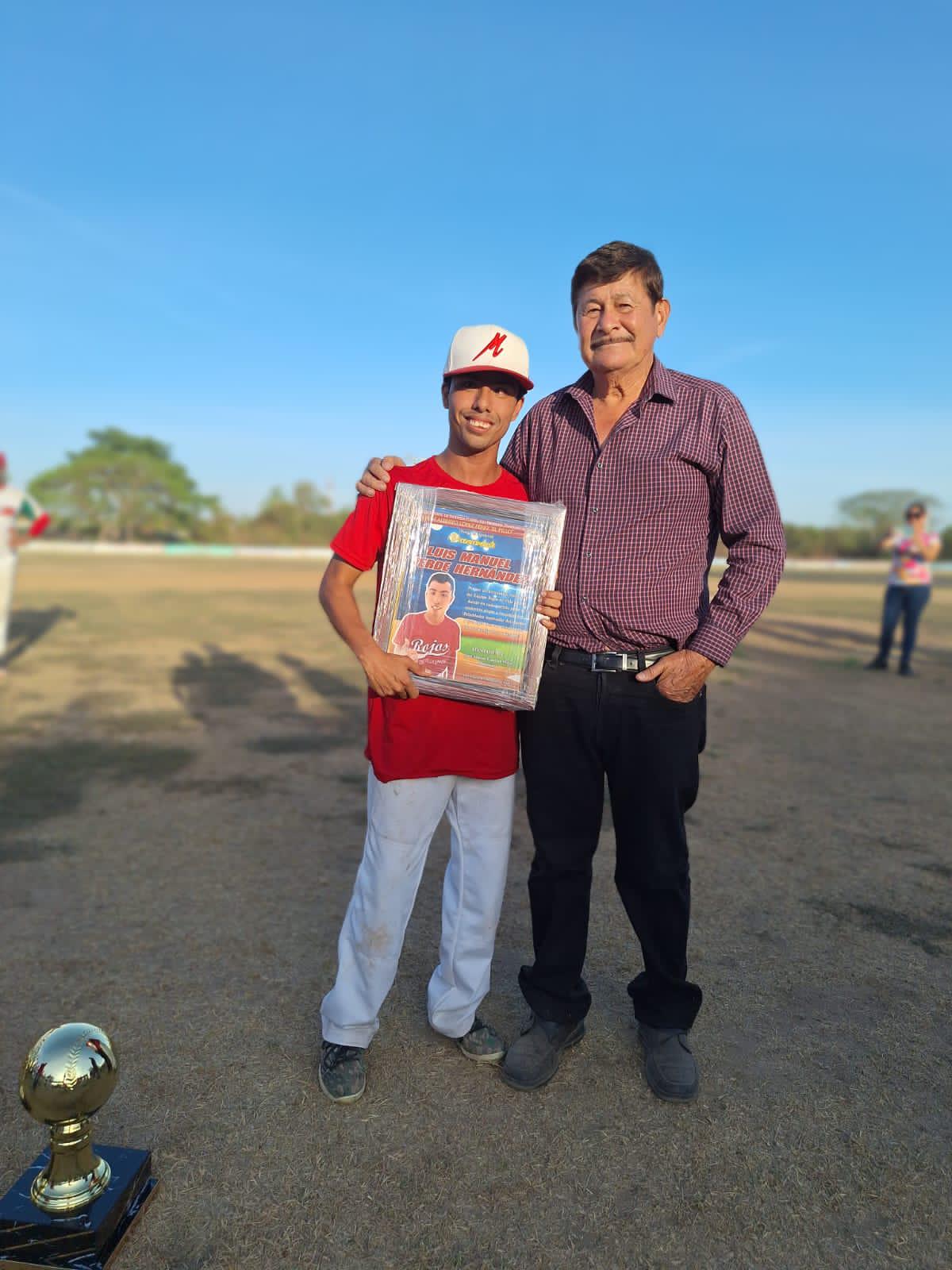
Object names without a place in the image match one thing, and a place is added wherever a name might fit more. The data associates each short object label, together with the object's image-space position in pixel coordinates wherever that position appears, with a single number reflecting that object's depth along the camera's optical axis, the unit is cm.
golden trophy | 177
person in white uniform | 900
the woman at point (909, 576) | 1067
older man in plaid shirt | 257
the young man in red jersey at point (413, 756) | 254
